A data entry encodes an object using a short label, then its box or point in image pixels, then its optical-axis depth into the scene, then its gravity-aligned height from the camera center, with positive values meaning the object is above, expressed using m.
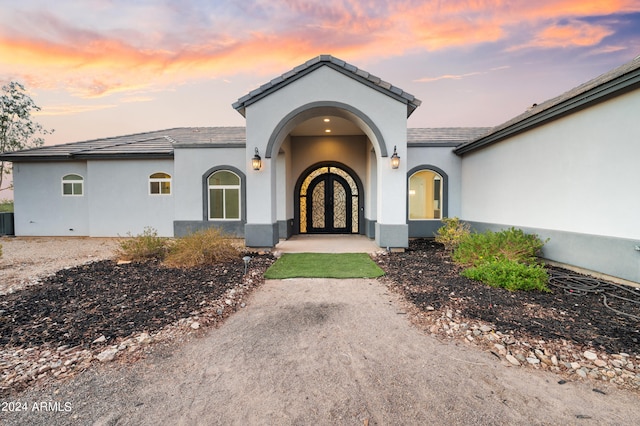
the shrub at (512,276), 4.25 -1.21
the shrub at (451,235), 7.26 -0.81
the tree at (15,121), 15.45 +5.35
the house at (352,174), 4.84 +1.07
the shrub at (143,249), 6.56 -1.06
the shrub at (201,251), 5.99 -1.05
